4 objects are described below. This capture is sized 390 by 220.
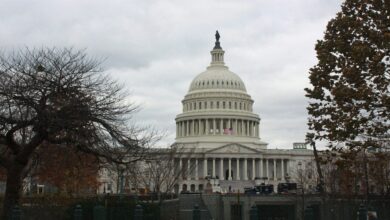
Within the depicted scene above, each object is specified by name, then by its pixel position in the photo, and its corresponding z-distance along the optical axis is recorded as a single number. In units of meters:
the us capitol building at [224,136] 155.75
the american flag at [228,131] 163.64
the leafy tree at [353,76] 21.23
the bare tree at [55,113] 24.72
